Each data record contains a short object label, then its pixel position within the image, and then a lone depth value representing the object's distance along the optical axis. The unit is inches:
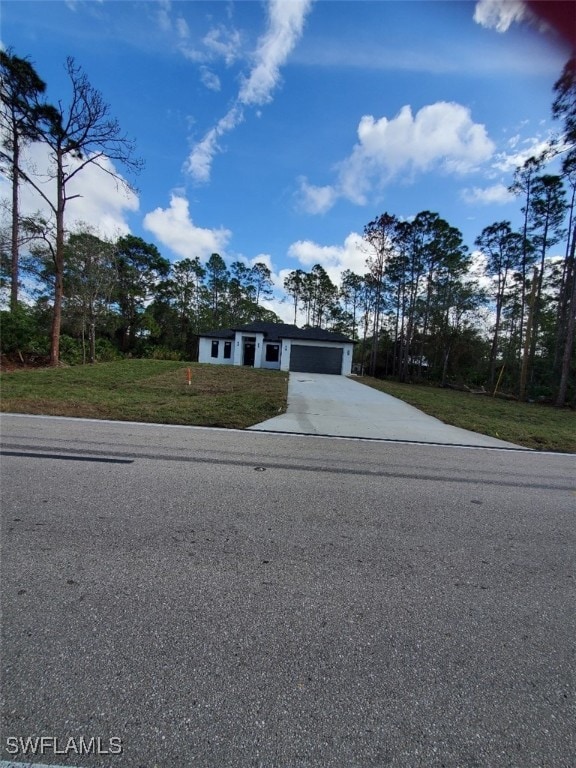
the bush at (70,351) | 797.2
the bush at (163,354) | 1326.3
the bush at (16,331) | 636.7
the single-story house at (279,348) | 1046.4
